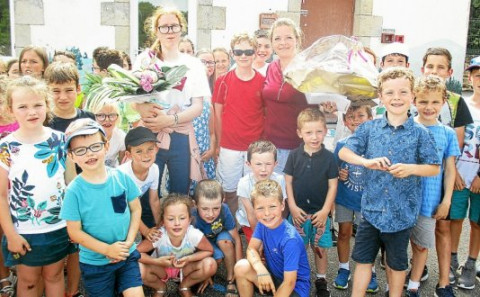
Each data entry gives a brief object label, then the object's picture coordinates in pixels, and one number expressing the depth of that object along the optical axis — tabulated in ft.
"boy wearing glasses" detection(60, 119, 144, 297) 8.56
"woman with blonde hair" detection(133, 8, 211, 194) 11.69
